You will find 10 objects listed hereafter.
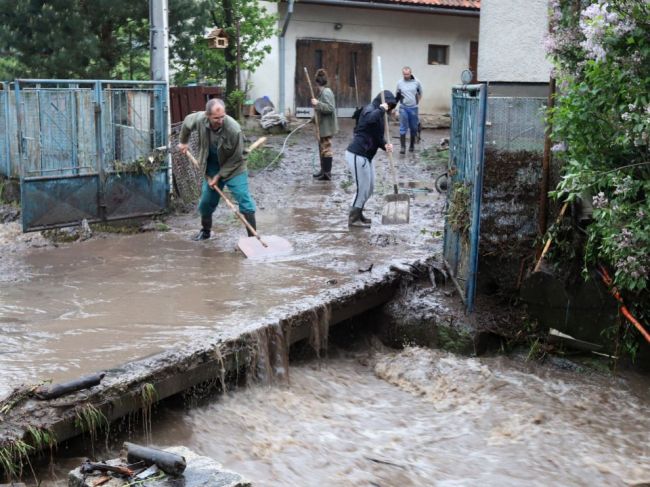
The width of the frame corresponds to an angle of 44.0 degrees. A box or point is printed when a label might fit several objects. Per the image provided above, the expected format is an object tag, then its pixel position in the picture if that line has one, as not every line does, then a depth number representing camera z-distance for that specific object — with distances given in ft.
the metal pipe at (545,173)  21.89
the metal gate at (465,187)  20.78
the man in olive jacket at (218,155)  27.86
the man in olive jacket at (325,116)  41.63
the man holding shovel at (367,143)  30.25
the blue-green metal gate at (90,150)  29.43
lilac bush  16.83
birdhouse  46.83
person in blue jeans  50.75
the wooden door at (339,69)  62.44
